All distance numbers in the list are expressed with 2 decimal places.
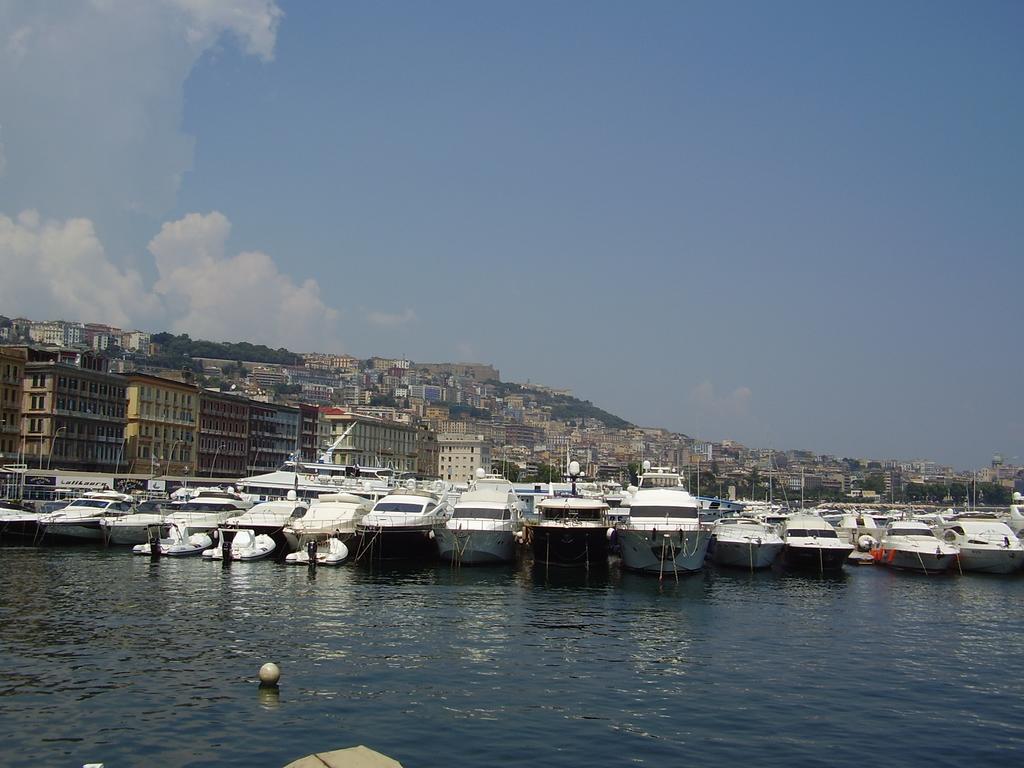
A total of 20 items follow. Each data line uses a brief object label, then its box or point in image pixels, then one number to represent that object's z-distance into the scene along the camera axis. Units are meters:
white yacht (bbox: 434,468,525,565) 52.50
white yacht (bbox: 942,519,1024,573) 57.69
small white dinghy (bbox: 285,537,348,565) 50.82
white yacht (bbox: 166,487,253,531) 61.31
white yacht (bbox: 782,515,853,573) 56.62
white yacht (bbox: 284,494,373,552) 55.06
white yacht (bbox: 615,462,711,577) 50.03
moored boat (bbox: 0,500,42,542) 62.62
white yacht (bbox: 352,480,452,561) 54.03
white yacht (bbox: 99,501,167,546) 61.11
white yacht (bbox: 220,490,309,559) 56.97
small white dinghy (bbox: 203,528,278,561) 52.66
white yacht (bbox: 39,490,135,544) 61.56
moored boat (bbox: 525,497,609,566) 53.31
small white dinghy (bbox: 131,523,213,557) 54.25
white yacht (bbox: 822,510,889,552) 68.12
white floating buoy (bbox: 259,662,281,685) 23.58
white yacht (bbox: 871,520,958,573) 57.88
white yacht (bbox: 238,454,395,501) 75.81
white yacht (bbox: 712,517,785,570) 55.97
